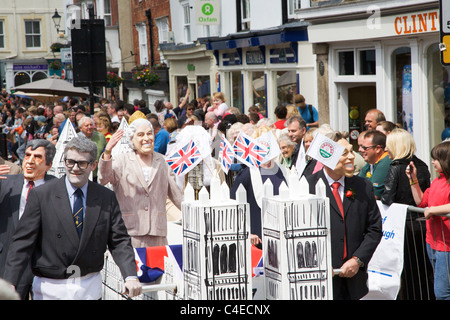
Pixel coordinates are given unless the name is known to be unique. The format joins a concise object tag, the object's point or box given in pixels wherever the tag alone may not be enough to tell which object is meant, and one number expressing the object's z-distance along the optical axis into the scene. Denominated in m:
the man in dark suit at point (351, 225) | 5.40
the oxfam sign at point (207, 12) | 22.91
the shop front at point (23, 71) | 53.06
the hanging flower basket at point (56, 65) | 43.71
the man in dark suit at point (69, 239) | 4.76
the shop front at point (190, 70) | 25.56
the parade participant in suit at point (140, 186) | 6.71
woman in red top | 6.16
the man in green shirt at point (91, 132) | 10.70
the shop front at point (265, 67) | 17.70
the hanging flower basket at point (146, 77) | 29.86
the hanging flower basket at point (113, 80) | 29.72
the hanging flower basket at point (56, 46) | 46.12
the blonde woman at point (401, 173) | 6.93
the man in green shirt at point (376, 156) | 7.27
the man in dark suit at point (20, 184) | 5.66
